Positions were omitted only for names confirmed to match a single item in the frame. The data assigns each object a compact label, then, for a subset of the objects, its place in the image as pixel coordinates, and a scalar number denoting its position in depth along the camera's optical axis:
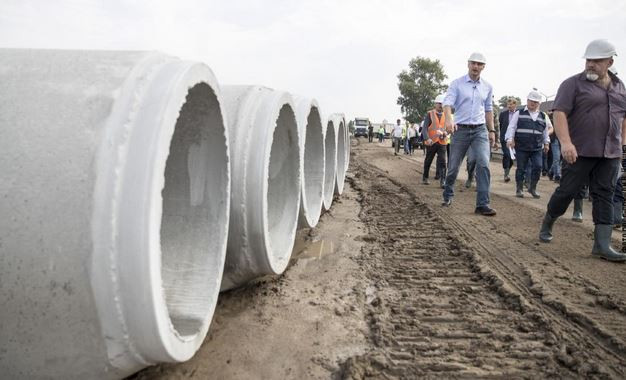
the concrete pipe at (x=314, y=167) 5.01
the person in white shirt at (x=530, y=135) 7.50
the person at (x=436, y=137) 8.63
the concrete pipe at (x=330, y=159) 6.52
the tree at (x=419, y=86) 58.62
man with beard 4.11
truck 46.91
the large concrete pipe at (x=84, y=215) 1.56
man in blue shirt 5.93
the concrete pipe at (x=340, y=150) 7.56
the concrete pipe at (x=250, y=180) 2.77
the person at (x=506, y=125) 8.99
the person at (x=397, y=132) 21.36
